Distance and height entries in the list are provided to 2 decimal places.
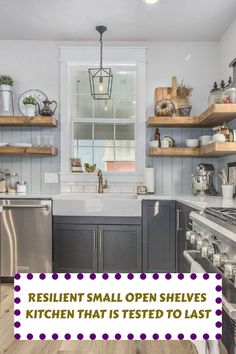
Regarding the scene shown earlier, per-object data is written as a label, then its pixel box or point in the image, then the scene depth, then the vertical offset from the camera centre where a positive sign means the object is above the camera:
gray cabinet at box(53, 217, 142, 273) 3.46 -0.64
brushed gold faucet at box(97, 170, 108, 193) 3.98 -0.04
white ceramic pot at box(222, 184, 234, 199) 3.26 -0.11
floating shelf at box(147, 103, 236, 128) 3.26 +0.59
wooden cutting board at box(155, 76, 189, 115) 3.99 +0.95
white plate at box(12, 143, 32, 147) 3.91 +0.38
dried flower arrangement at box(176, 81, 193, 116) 3.98 +0.95
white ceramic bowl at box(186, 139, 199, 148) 3.84 +0.39
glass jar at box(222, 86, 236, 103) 3.12 +0.74
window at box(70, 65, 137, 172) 4.22 +0.67
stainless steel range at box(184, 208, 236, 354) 1.23 -0.31
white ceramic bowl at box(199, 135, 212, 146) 3.69 +0.41
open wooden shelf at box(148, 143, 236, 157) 3.79 +0.29
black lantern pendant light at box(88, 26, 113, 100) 3.79 +1.09
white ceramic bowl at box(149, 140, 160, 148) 3.88 +0.38
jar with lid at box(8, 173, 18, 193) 4.08 +0.00
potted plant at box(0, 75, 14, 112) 3.96 +1.02
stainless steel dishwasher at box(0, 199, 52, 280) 3.47 -0.54
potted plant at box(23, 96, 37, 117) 3.87 +0.80
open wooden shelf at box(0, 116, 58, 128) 3.82 +0.64
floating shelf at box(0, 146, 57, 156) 3.86 +0.32
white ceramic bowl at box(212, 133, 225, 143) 3.15 +0.36
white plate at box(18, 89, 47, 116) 4.10 +0.96
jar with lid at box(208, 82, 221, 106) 3.54 +0.84
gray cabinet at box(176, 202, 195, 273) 2.90 -0.47
